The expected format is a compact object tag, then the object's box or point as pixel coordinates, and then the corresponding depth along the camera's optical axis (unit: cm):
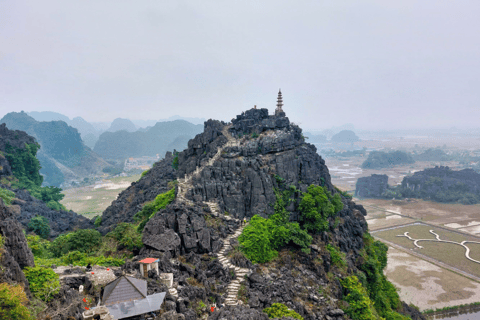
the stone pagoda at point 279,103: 4655
